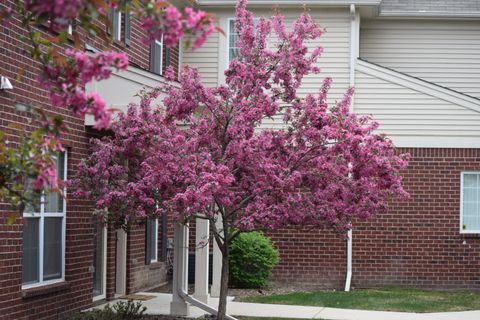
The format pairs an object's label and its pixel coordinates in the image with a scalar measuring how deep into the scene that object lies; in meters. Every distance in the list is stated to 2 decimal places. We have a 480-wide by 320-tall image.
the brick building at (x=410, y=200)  18.00
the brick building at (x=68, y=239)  10.17
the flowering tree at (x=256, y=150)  10.83
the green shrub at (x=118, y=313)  11.60
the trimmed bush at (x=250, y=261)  16.94
